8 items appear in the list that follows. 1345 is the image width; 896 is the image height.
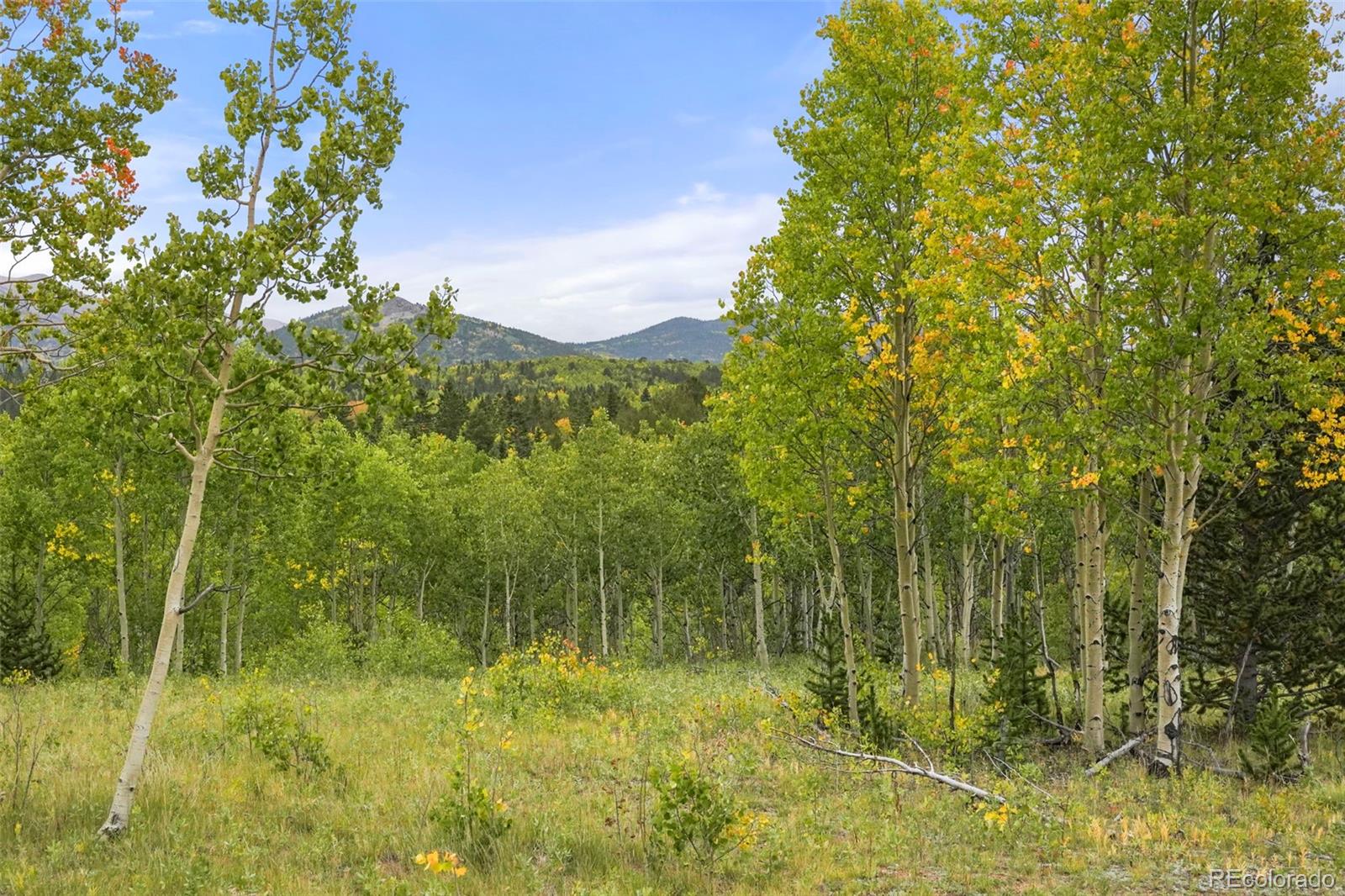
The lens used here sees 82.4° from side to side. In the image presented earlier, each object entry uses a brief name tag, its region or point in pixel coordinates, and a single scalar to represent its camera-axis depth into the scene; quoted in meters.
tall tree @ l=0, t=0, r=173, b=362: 9.24
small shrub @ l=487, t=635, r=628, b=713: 18.19
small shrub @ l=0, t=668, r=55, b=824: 8.69
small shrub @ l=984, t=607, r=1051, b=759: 14.75
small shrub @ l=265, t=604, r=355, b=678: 30.11
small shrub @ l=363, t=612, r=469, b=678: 32.50
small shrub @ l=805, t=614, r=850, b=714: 15.55
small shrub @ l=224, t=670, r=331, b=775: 11.20
